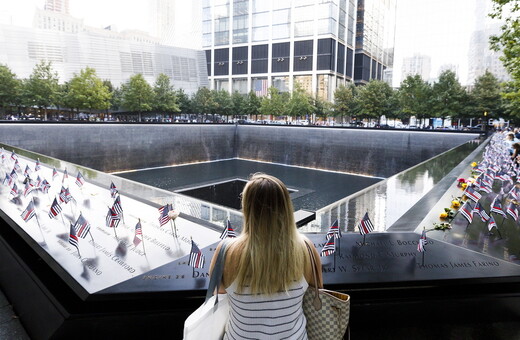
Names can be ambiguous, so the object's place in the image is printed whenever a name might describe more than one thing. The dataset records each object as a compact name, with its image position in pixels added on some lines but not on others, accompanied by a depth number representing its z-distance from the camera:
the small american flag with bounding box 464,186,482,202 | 4.92
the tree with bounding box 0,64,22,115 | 31.98
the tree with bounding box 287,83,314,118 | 45.16
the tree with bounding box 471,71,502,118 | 29.28
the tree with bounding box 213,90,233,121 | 49.69
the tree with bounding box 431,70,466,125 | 30.50
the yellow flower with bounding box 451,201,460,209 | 5.66
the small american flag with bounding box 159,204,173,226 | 4.05
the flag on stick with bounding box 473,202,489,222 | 4.29
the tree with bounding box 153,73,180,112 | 41.75
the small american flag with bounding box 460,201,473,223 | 4.43
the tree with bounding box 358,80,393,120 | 38.94
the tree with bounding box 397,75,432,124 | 32.09
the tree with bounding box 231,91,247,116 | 50.72
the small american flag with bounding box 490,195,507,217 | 4.47
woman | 1.61
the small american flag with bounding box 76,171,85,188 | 6.43
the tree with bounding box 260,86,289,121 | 47.38
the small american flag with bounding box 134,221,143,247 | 3.73
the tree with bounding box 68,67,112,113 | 34.84
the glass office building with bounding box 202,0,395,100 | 56.38
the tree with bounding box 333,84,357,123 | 42.06
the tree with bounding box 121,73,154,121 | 39.09
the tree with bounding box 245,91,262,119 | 50.56
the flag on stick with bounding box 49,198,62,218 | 4.32
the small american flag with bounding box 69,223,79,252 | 3.27
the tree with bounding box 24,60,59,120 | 32.75
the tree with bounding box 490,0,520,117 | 9.41
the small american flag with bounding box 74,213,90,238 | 3.62
